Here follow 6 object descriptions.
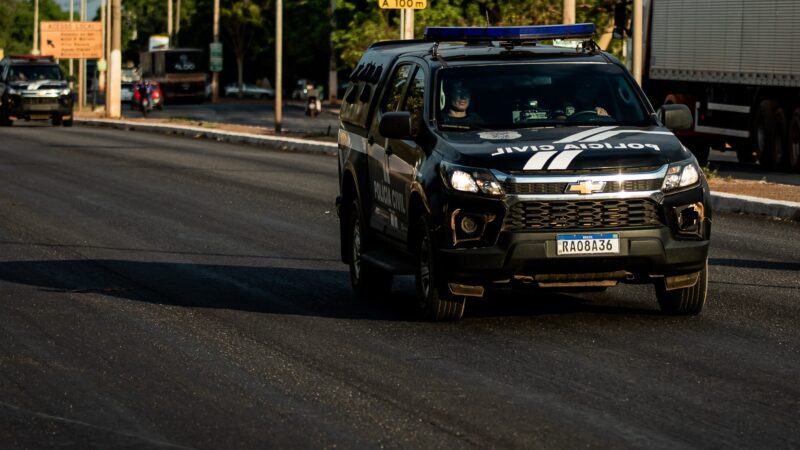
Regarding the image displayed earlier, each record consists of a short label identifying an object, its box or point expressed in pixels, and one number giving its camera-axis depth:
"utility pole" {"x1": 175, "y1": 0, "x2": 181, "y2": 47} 125.50
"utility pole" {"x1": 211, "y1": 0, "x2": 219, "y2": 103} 108.50
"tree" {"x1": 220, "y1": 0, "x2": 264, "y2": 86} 114.19
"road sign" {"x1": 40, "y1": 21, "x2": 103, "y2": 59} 83.88
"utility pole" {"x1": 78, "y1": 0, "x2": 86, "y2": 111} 85.75
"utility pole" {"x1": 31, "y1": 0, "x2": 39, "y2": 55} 131.25
